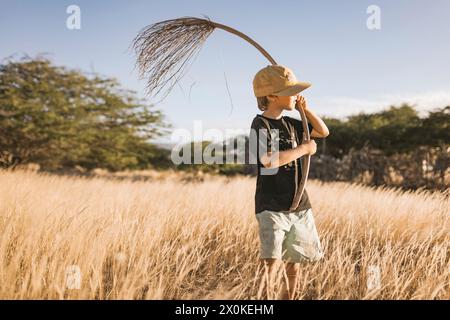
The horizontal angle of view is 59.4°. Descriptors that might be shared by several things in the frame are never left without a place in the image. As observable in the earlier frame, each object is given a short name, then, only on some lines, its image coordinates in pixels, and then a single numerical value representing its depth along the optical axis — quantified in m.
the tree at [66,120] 14.70
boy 2.52
